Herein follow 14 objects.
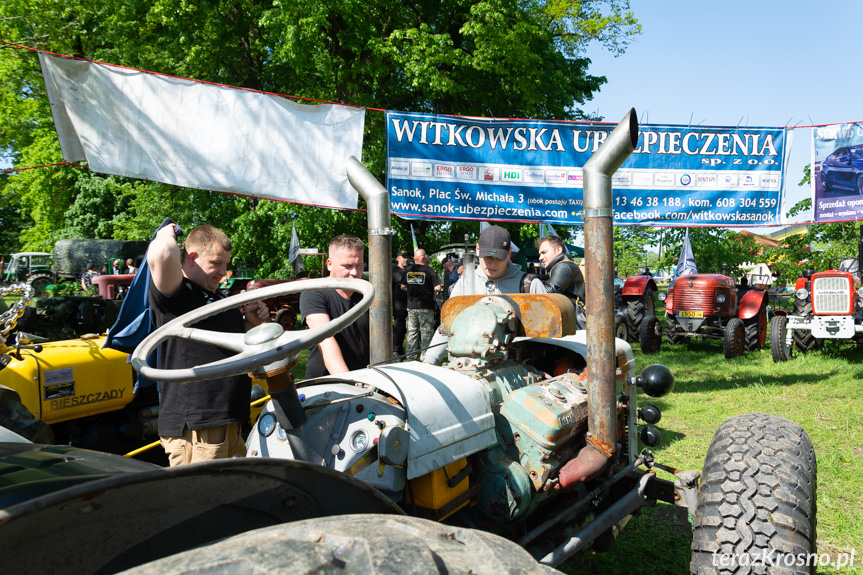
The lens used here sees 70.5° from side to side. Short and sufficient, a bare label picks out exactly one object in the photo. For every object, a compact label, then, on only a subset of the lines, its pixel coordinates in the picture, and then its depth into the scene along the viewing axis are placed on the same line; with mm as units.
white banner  4695
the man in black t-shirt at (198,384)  2557
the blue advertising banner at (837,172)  7445
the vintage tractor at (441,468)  1051
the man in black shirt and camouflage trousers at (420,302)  9344
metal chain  3872
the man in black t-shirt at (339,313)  2936
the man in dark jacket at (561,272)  4812
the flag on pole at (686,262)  14785
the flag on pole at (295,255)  12648
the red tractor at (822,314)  9508
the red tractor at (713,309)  11367
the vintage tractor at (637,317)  11453
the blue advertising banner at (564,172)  6797
